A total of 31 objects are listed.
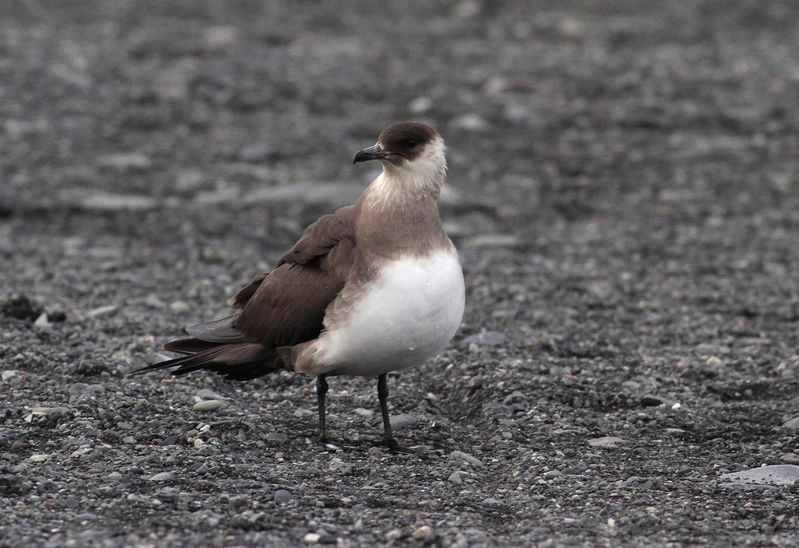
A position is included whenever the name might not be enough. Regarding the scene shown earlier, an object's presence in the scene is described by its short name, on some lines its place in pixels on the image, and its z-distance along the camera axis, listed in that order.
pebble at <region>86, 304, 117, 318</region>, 16.31
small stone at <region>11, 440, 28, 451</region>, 11.55
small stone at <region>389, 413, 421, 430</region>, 13.18
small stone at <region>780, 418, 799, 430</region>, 13.03
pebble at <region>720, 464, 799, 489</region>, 11.48
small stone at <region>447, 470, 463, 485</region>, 11.49
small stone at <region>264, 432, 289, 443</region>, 12.28
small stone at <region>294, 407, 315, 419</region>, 13.24
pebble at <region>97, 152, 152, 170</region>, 23.00
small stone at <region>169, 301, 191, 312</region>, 16.89
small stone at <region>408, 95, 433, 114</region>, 25.84
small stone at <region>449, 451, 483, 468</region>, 12.02
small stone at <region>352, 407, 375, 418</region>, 13.53
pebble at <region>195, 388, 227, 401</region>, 13.43
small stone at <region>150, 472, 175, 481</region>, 10.97
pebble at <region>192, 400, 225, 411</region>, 13.01
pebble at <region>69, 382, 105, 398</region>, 12.98
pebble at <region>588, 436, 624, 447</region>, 12.61
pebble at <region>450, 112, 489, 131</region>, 25.09
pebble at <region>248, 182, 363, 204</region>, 21.70
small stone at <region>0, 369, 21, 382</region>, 13.22
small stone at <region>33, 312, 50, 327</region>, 15.34
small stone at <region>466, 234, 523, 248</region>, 20.48
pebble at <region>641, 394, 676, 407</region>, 13.77
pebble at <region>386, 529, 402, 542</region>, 9.85
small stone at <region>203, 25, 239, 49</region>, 29.34
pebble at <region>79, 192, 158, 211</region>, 21.27
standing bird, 11.47
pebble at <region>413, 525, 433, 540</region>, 9.87
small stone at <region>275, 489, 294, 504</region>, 10.58
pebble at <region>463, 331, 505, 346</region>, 15.51
